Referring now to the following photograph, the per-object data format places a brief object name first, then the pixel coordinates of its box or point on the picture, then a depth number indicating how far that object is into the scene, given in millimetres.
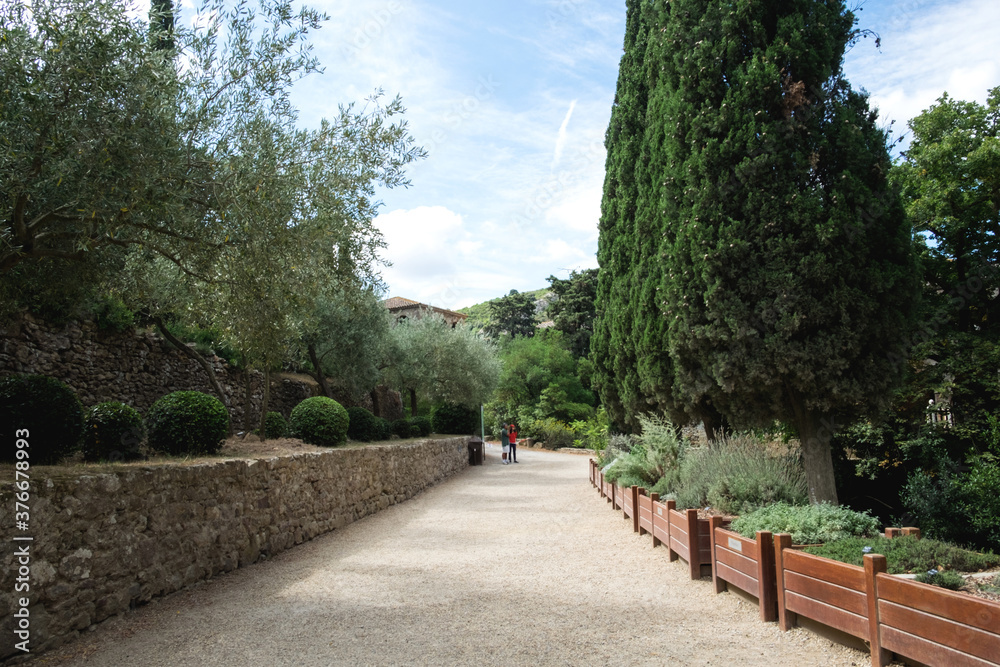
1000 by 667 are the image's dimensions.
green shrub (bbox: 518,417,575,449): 31484
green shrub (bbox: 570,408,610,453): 26594
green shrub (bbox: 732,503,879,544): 5012
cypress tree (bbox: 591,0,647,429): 12672
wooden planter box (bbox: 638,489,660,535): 7773
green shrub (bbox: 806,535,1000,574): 4074
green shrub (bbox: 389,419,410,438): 17109
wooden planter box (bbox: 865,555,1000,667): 2848
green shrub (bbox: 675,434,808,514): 6570
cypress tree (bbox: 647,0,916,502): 6688
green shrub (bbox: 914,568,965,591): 3686
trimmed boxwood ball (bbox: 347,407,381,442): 14336
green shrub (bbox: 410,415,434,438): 18200
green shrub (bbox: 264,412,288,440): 11094
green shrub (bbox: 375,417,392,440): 15016
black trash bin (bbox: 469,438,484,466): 23078
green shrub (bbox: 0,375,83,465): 5059
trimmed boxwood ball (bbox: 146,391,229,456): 7039
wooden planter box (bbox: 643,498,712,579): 5891
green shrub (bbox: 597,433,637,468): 14146
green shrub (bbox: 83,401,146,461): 5938
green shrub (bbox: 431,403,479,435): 22031
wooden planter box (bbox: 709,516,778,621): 4527
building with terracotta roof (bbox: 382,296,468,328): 40100
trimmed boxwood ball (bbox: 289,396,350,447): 11156
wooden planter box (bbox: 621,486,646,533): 8688
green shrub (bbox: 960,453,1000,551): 6734
